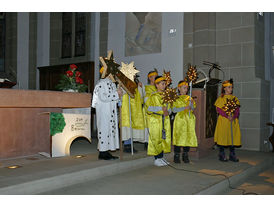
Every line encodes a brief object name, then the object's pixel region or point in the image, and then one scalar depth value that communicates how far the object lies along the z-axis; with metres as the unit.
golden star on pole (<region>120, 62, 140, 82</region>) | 5.91
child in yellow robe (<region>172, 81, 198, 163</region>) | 5.80
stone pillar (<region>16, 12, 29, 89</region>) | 12.73
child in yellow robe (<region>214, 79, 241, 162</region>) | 6.18
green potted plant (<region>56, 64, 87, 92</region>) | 6.34
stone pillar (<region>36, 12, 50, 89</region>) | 12.42
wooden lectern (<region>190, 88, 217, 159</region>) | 6.61
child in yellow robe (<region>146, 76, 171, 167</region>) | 5.46
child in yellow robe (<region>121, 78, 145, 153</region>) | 6.54
